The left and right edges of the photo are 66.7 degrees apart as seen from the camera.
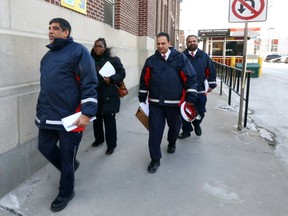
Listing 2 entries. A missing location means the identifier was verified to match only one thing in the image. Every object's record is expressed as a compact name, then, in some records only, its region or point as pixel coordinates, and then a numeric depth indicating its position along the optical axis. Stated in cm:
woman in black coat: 296
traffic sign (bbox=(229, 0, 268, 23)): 398
